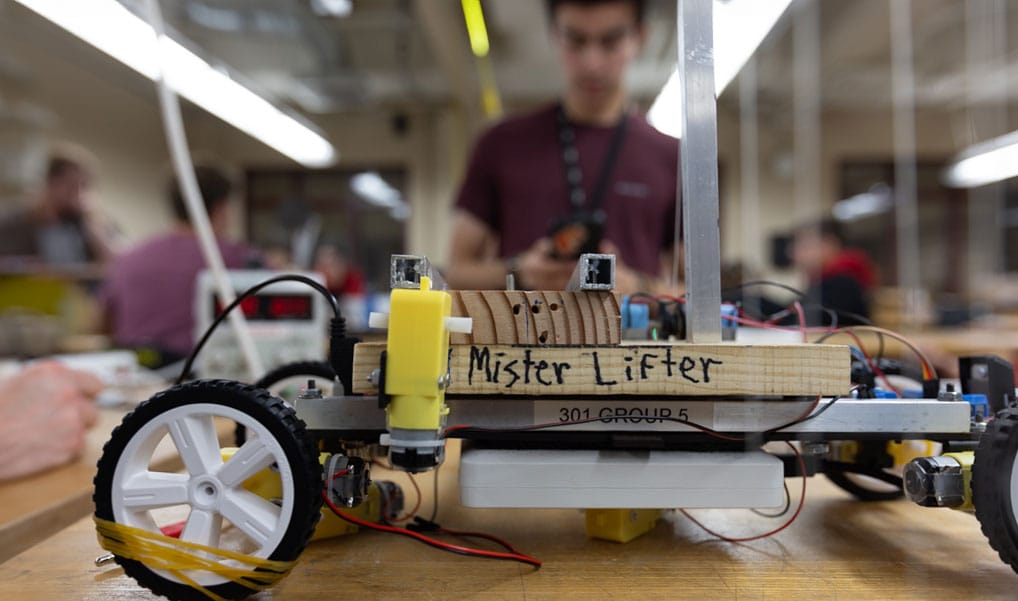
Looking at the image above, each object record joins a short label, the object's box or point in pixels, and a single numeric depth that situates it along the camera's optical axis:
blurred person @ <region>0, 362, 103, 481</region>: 0.73
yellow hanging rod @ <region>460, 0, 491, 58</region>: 3.66
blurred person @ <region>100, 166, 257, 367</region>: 1.95
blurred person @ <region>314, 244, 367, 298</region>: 3.99
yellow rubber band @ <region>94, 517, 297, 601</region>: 0.41
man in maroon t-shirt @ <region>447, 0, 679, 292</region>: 1.41
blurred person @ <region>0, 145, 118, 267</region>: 3.65
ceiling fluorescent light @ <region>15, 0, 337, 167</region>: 2.02
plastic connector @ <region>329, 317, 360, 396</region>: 0.48
